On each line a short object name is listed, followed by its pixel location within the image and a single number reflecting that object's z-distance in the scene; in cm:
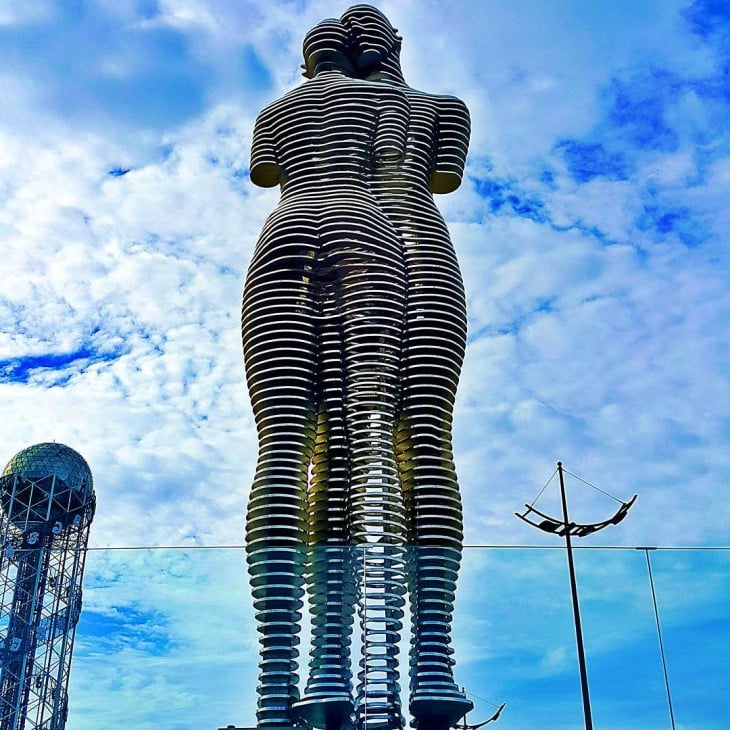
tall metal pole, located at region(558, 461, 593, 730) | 1656
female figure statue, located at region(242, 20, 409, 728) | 2297
